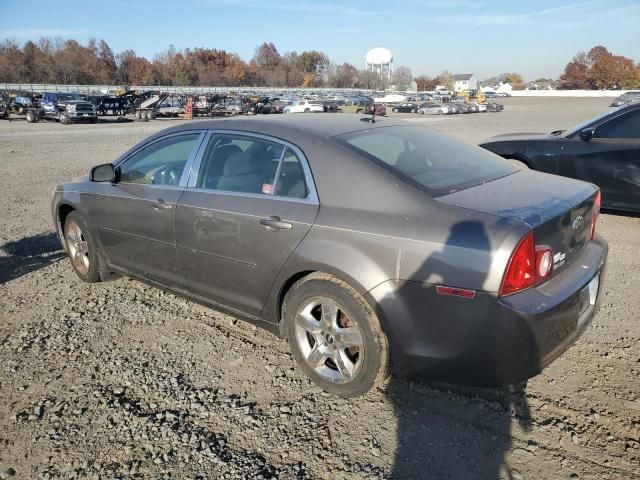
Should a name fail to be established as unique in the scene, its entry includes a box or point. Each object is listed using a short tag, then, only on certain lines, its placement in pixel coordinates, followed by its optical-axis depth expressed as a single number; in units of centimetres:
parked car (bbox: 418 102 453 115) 4544
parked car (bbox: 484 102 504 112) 4878
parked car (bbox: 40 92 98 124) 3064
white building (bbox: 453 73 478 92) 13738
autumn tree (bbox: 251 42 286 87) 12469
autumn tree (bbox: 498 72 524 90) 15085
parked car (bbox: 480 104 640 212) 645
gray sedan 250
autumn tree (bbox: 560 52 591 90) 12138
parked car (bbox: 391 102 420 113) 4962
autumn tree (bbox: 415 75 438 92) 13738
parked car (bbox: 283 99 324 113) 3712
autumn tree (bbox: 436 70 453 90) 13712
